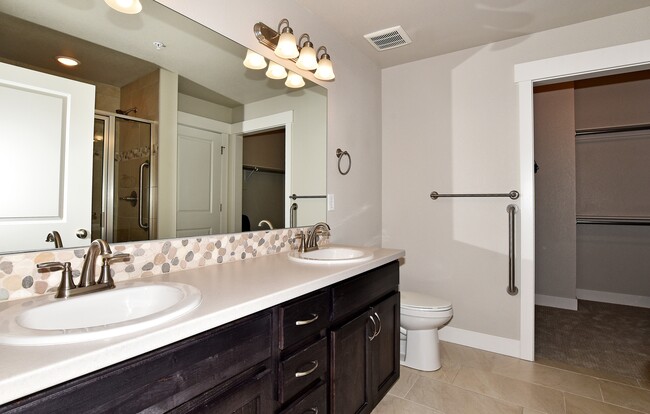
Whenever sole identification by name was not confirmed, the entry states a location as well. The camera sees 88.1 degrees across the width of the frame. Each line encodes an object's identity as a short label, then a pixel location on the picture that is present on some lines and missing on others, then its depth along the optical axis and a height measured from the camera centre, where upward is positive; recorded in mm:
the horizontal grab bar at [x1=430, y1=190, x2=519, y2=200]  2447 +147
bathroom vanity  635 -365
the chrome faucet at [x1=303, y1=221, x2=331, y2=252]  1969 -155
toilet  2176 -777
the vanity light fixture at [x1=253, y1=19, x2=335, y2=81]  1776 +925
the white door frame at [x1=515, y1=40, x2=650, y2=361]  2366 +282
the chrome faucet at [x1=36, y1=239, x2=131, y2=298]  978 -187
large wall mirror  1022 +322
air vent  2381 +1296
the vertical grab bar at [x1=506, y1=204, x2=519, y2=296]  2451 -249
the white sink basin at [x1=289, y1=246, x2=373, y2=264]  1632 -229
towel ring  2407 +416
